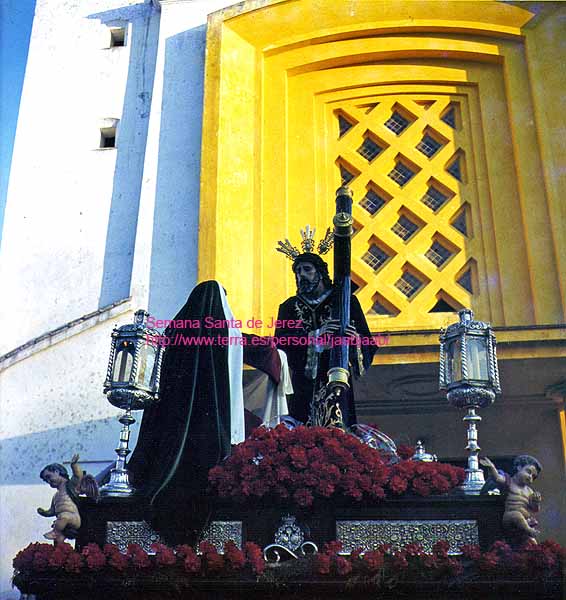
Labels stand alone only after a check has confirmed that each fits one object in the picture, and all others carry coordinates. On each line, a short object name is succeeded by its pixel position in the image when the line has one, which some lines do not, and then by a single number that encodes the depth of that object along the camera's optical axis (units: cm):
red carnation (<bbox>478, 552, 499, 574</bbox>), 487
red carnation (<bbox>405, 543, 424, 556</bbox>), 498
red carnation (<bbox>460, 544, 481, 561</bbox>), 493
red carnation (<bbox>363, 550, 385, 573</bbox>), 490
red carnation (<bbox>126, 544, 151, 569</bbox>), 505
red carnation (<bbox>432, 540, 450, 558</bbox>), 495
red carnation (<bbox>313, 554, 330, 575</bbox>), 492
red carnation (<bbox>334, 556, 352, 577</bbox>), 490
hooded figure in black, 543
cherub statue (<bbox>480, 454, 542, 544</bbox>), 514
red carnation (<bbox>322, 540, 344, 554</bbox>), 505
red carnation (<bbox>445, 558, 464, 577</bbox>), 488
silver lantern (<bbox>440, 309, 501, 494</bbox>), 584
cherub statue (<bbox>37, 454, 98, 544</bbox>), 539
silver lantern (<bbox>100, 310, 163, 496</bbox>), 604
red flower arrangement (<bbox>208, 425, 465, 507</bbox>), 531
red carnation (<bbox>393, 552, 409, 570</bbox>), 491
